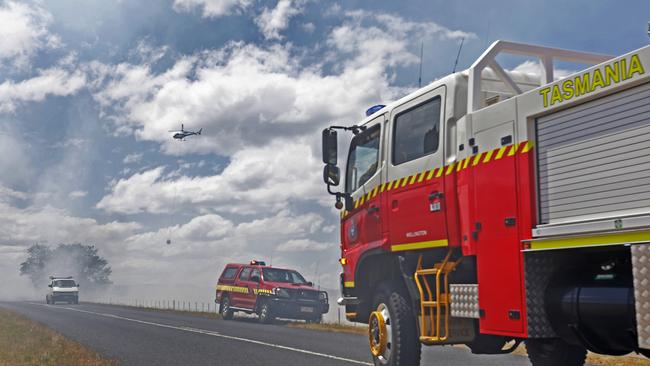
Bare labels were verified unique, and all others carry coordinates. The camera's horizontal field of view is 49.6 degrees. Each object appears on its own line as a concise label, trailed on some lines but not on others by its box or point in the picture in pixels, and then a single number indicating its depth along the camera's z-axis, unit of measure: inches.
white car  1961.1
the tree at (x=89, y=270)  6382.9
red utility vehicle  936.3
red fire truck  206.2
